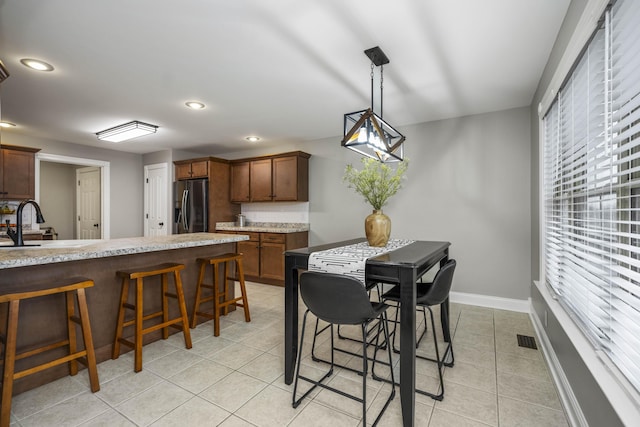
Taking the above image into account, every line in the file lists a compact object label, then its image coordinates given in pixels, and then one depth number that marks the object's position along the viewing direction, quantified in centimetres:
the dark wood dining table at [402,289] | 168
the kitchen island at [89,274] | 202
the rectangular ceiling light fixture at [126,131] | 428
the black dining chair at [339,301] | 165
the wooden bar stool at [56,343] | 171
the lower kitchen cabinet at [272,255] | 488
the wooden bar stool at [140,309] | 229
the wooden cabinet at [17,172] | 457
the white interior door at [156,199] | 612
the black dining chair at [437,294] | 201
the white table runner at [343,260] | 186
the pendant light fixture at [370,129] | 226
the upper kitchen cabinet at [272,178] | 511
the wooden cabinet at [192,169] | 562
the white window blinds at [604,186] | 118
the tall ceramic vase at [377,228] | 252
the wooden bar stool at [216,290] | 298
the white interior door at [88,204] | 627
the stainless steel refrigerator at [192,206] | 557
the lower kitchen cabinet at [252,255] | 511
